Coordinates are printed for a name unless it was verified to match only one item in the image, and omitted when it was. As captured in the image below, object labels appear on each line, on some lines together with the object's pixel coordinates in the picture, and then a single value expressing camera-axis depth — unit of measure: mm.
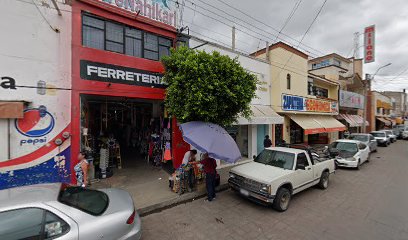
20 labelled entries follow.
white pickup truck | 5578
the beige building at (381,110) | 32438
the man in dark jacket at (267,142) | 11715
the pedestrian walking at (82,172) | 6156
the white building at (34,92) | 5762
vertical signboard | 22894
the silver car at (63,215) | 2672
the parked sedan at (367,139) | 15555
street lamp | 20650
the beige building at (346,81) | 22922
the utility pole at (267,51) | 13992
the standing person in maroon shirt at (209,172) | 6419
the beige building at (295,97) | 13938
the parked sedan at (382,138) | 20816
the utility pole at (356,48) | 23230
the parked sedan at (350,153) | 10836
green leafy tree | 6762
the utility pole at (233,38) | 12103
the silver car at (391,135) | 23122
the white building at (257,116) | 12109
